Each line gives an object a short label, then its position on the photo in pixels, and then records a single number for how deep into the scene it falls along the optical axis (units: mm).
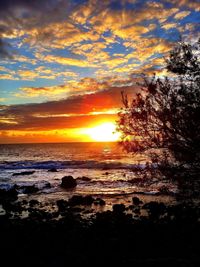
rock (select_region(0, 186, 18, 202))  21526
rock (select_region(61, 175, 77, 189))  29264
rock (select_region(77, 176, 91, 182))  34243
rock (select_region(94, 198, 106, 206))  19071
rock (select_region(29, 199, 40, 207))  19231
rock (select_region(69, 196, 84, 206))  18970
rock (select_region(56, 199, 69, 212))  17154
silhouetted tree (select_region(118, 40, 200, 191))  9134
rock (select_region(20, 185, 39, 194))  25735
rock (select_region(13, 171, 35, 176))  42412
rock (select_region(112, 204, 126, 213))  15609
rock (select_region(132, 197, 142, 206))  18729
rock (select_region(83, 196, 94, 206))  19042
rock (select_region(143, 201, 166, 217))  15176
